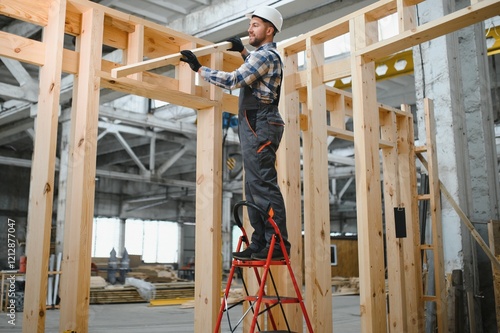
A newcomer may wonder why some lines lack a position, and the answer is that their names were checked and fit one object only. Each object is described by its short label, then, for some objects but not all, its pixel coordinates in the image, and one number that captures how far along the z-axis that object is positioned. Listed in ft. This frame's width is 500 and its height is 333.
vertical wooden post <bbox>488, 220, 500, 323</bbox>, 21.28
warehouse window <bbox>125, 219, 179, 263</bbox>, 88.43
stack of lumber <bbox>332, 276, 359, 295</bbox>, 56.18
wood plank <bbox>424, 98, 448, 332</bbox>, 21.62
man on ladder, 13.85
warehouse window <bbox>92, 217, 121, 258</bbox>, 83.15
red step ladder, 12.40
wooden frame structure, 13.64
